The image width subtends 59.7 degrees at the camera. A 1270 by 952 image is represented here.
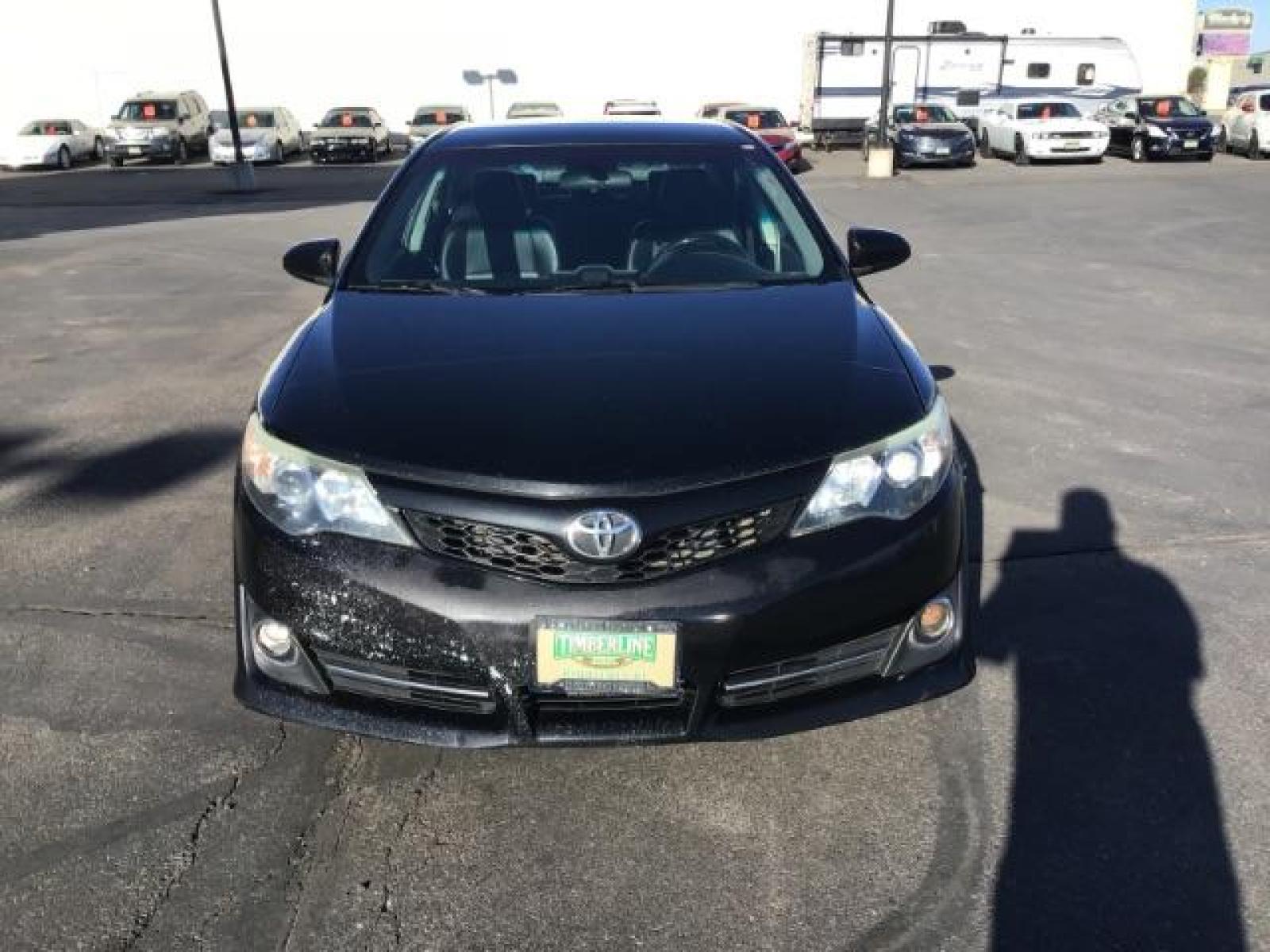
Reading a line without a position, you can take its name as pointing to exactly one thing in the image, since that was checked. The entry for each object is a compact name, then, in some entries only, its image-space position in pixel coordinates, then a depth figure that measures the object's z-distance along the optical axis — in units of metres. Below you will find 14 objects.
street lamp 38.50
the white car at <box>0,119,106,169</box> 30.66
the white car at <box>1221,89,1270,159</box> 25.97
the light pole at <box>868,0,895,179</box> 23.56
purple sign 61.44
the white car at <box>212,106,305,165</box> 31.53
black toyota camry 2.36
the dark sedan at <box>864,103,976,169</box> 24.94
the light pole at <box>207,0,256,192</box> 23.80
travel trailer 32.16
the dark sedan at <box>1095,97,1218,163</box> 25.56
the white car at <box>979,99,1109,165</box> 25.33
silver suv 31.75
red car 24.34
